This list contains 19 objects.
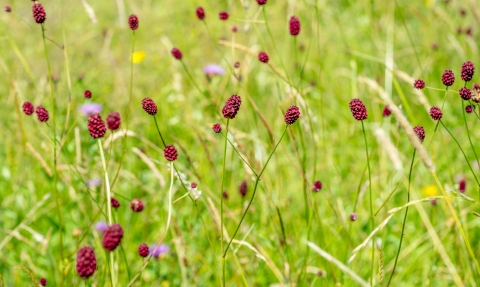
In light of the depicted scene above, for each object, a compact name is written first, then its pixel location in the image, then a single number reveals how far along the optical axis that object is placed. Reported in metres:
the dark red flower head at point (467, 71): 1.31
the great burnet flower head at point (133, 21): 1.37
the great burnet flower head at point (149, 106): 1.29
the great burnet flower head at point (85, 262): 1.20
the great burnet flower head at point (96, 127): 1.28
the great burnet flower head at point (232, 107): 1.26
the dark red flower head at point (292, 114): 1.27
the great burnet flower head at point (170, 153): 1.29
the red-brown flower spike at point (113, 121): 1.32
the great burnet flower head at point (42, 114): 1.36
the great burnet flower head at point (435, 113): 1.29
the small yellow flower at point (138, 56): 2.28
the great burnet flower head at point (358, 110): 1.27
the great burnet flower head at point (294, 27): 1.45
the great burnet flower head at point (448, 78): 1.30
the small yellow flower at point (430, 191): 1.63
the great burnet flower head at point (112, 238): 1.21
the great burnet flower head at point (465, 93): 1.30
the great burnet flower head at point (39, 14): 1.35
